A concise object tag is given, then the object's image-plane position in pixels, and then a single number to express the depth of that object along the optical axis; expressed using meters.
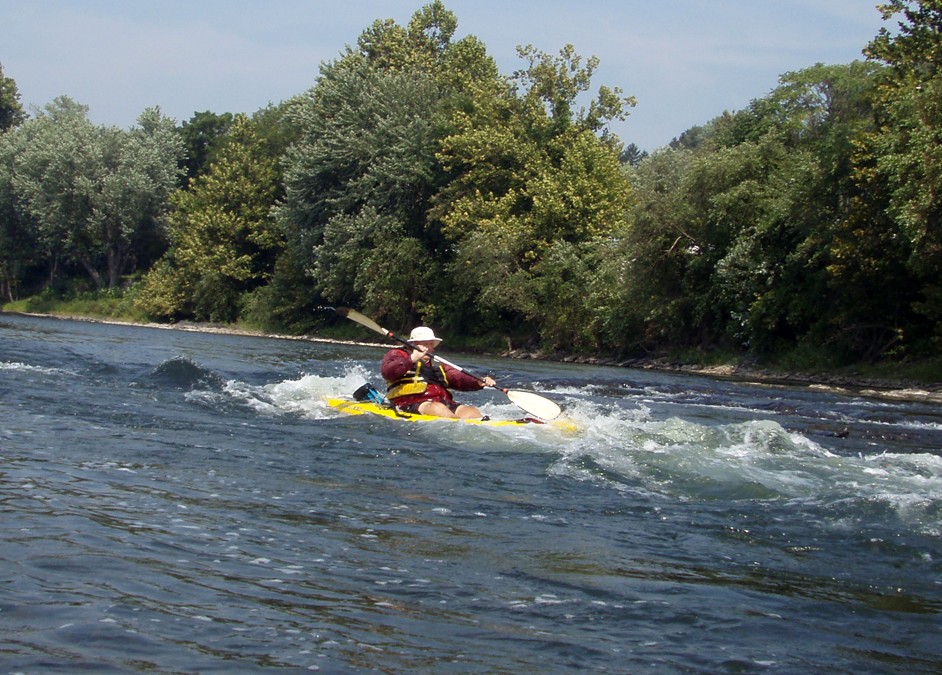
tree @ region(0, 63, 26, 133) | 72.50
